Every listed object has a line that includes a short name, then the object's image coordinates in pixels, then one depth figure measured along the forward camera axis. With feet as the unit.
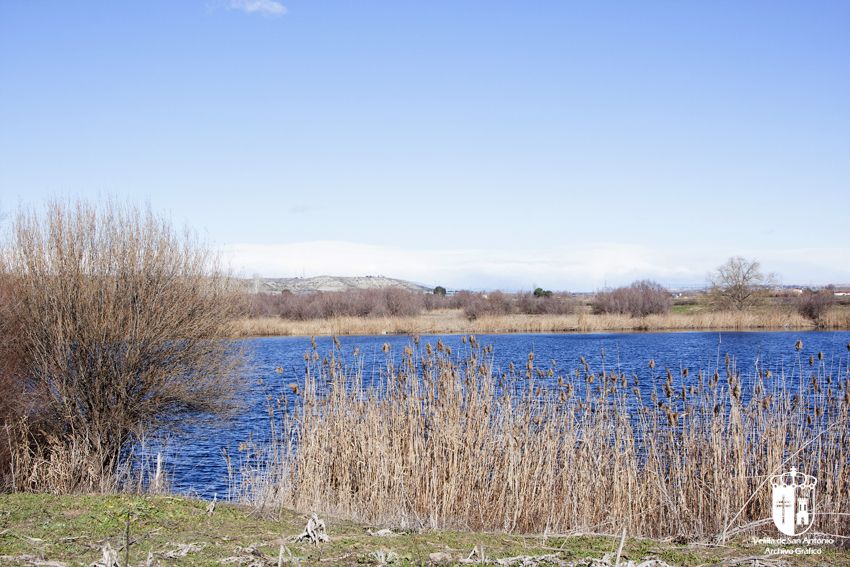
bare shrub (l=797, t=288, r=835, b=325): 137.42
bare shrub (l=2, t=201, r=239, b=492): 42.27
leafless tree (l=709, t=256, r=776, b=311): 173.78
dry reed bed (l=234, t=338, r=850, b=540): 26.58
